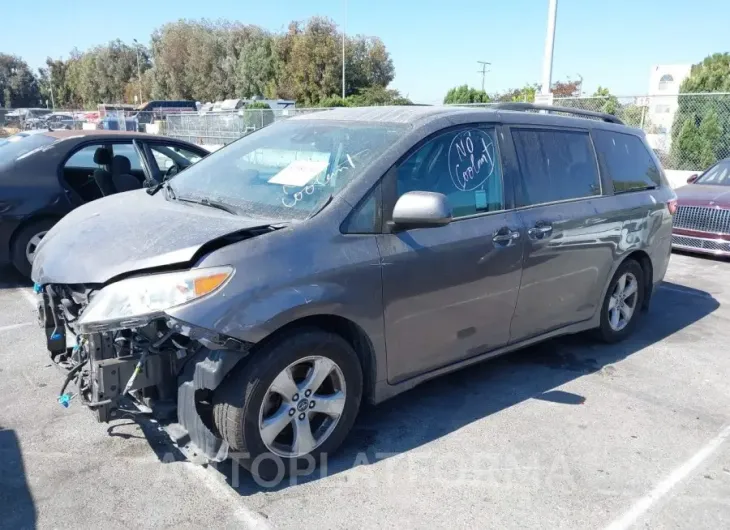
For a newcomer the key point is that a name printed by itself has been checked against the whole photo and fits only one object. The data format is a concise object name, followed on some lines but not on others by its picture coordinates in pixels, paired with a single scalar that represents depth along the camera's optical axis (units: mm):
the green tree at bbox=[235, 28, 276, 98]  53531
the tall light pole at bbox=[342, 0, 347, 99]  44031
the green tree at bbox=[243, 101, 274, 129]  20500
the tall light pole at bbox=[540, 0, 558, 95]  12062
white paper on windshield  3355
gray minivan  2725
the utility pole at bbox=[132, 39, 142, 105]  65319
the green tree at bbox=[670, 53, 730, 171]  14164
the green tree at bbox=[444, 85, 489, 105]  43431
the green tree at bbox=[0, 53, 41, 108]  85000
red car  8602
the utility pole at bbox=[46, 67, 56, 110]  84475
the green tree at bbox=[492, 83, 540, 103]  47969
